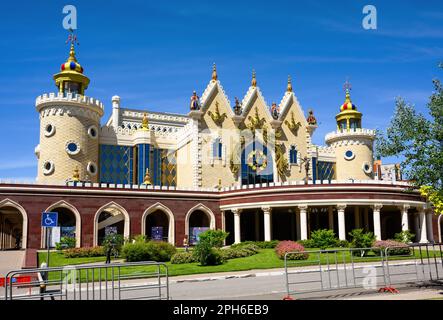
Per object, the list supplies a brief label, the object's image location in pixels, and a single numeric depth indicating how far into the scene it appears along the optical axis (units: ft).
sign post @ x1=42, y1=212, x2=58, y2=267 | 63.28
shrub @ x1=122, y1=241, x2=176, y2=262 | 98.84
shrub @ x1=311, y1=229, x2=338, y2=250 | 119.96
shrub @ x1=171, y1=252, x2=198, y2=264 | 97.35
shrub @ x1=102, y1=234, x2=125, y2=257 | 108.68
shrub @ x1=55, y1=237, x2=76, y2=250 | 123.37
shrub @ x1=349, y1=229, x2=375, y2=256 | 106.11
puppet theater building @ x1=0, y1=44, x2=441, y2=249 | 132.46
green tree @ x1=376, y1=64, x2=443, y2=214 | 59.24
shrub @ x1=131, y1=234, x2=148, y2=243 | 112.78
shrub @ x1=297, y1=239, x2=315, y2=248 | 122.31
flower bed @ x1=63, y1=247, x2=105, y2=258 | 113.09
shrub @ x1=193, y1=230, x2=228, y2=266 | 91.97
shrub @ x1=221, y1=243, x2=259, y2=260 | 103.42
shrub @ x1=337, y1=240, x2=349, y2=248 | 122.76
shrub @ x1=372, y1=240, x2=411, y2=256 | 92.89
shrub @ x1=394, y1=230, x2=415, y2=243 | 122.01
